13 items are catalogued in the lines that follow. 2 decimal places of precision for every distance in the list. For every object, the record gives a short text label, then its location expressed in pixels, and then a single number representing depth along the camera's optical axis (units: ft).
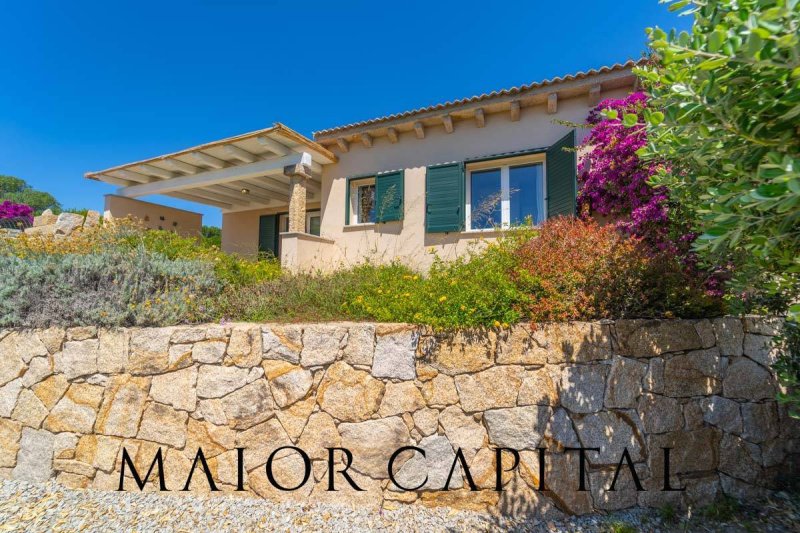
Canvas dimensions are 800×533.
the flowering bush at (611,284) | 9.37
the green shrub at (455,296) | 9.47
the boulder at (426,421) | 9.38
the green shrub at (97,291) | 11.22
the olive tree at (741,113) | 3.64
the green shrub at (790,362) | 6.71
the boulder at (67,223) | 23.30
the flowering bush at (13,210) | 37.47
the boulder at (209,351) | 10.30
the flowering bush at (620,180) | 13.93
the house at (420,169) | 18.24
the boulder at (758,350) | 9.37
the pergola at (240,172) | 21.40
